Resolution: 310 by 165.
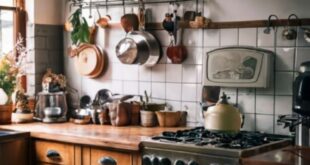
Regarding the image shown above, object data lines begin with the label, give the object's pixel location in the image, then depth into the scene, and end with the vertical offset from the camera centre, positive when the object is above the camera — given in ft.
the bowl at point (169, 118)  10.43 -0.96
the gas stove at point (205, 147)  7.79 -1.19
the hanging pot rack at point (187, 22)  9.24 +0.97
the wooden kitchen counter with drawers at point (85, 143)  8.86 -1.31
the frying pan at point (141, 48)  10.82 +0.51
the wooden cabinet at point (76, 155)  8.87 -1.55
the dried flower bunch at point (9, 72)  11.16 -0.03
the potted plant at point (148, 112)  10.60 -0.85
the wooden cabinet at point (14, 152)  9.70 -1.60
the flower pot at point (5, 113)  11.03 -0.94
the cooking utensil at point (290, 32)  9.10 +0.73
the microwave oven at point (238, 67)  9.37 +0.10
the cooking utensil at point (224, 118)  8.28 -0.77
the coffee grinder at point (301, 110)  8.24 -0.62
